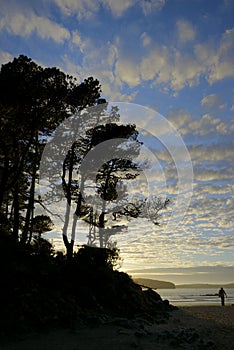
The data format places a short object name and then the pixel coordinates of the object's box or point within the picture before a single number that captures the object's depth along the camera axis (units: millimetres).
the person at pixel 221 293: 37309
